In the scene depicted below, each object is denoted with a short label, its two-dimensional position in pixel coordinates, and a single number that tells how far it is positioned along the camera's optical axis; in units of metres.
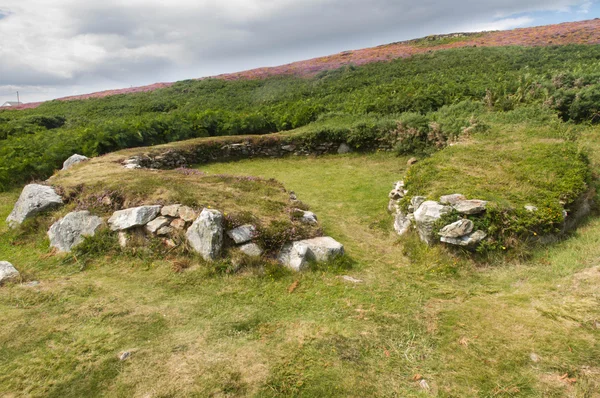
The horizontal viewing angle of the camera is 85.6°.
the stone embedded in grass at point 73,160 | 10.83
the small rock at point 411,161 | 11.98
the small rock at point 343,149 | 15.21
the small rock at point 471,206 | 5.75
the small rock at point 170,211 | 6.18
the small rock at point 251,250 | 5.56
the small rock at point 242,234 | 5.64
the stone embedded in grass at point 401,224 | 6.89
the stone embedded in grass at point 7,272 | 4.98
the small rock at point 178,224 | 6.00
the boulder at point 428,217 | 5.95
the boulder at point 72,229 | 6.12
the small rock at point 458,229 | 5.61
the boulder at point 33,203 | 6.96
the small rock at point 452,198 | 6.14
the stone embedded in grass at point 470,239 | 5.54
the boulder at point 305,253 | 5.54
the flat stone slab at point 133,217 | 6.07
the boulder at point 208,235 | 5.50
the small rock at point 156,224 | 6.01
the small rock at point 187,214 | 6.00
